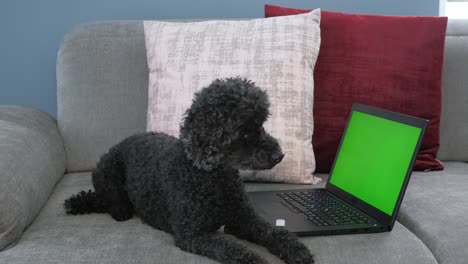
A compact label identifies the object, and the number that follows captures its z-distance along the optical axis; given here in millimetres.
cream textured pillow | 1655
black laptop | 1347
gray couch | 1228
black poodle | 1209
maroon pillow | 1820
